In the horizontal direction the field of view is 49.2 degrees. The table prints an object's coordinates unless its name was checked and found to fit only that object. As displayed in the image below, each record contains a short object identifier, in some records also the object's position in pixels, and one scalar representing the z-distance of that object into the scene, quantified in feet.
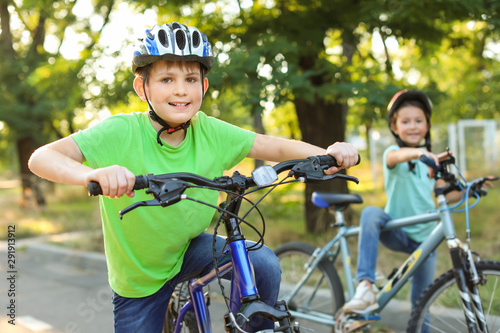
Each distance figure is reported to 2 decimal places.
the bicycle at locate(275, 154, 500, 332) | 10.00
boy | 7.43
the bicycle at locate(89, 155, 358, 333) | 5.76
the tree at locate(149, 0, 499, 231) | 18.72
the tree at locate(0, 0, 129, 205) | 45.98
